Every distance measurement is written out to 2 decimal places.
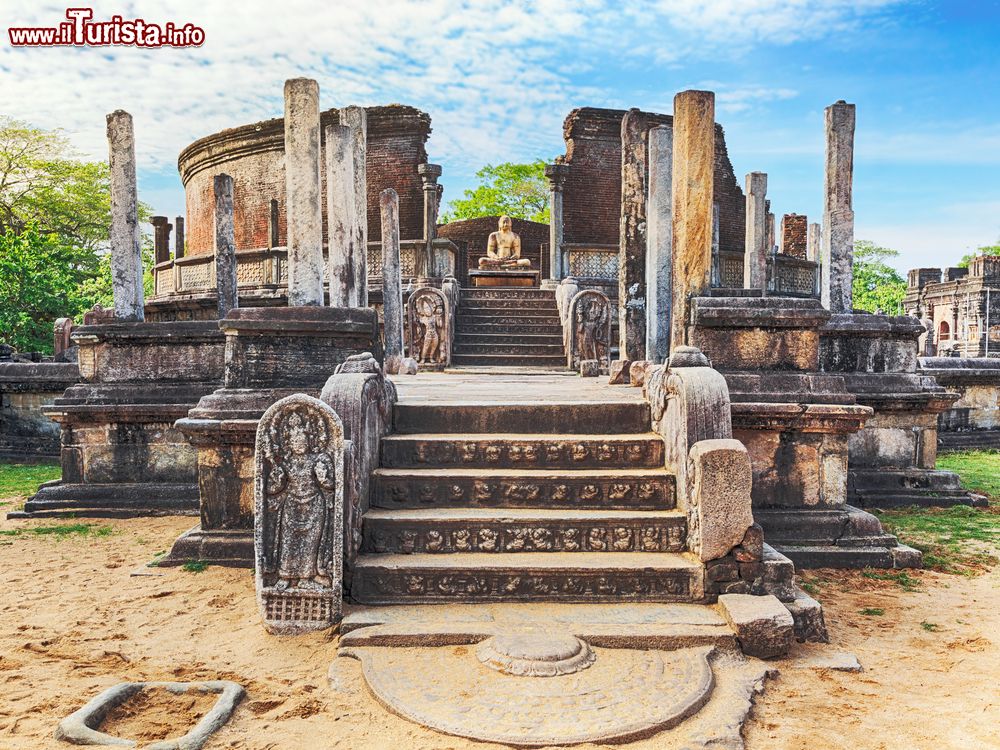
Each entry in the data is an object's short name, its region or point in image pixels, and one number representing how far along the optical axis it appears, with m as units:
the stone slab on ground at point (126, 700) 2.79
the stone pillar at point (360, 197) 9.66
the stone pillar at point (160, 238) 24.95
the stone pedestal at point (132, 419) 7.05
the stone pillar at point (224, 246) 10.77
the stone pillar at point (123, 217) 7.70
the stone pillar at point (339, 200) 7.41
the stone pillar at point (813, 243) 19.55
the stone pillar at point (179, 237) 26.52
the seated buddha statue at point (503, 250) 19.47
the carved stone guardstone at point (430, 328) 12.04
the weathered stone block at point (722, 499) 4.02
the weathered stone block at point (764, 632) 3.60
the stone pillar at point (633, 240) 8.67
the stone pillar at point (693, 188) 5.91
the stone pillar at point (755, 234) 15.18
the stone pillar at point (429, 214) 17.92
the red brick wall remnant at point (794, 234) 25.77
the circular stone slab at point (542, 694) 2.87
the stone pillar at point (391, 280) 11.63
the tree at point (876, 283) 39.61
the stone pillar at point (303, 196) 6.44
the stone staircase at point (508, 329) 13.06
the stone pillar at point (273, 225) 21.77
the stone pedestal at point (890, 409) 6.96
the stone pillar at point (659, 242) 7.62
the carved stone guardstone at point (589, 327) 12.23
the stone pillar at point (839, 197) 7.81
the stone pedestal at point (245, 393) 5.21
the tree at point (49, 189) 30.47
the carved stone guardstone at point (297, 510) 3.81
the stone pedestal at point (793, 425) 5.16
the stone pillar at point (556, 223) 18.28
